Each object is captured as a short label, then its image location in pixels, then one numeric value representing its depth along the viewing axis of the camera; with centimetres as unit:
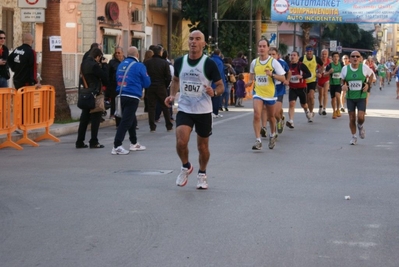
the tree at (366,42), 9896
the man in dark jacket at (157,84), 1867
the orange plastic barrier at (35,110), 1539
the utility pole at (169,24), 2962
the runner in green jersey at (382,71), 5256
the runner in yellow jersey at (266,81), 1500
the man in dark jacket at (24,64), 1662
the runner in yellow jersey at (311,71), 2148
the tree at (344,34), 8268
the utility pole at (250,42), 4250
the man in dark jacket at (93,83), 1482
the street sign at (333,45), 6571
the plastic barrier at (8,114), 1474
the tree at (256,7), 4497
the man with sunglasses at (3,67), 1655
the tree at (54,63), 1972
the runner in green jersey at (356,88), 1596
